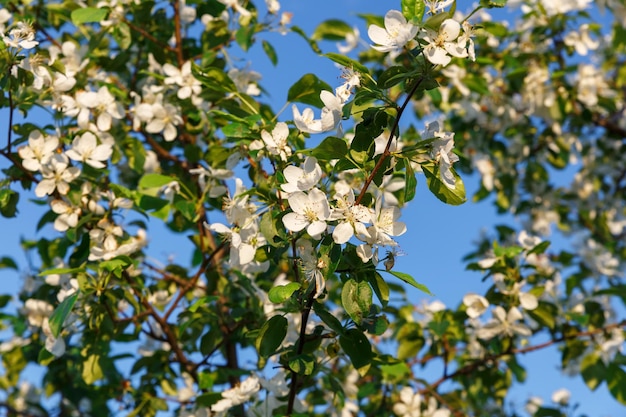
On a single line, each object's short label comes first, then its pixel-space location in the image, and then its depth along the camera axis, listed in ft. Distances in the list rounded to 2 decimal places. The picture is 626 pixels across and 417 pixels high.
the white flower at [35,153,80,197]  7.79
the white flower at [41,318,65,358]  7.79
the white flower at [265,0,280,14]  9.75
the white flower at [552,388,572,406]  13.07
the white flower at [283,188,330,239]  5.20
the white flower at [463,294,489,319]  9.24
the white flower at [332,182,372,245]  5.14
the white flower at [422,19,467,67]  5.03
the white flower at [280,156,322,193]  5.32
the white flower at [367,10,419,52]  5.25
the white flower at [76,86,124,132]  8.18
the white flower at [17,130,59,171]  7.73
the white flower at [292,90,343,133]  5.49
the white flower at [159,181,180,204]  8.21
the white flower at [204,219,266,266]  6.25
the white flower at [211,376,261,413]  7.14
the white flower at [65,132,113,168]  8.00
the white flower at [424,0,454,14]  5.34
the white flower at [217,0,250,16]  9.58
